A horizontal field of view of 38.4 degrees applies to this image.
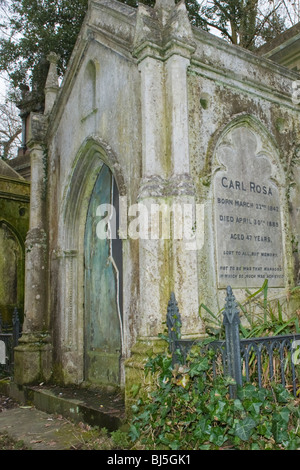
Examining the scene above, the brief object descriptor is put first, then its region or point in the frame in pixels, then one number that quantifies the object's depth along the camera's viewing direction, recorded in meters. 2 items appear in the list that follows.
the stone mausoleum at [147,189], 4.82
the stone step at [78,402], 4.89
